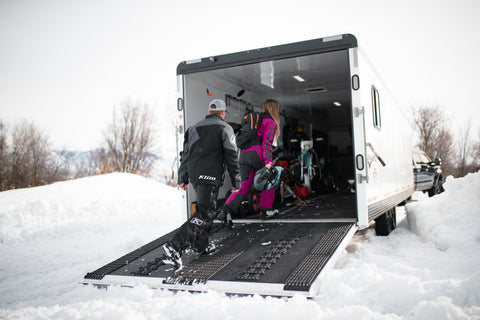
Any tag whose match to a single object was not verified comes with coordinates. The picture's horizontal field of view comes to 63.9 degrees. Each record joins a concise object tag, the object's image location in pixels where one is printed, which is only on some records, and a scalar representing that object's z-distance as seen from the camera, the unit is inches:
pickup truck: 427.5
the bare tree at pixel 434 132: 1301.7
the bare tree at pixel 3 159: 876.0
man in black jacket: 153.5
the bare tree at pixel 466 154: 1336.0
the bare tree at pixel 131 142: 1013.2
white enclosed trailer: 133.2
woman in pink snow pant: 209.5
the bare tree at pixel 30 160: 911.0
